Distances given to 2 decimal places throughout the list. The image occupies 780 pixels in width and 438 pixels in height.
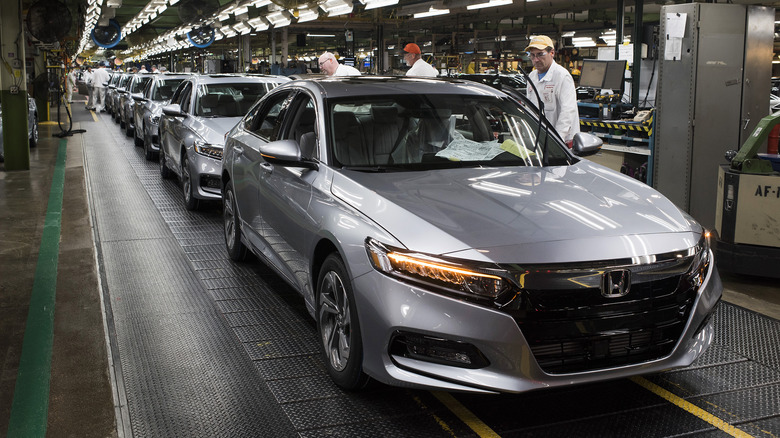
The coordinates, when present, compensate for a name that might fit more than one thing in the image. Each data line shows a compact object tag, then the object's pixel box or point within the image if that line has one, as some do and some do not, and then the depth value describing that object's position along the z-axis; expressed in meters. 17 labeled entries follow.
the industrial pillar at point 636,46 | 12.82
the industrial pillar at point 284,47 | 42.78
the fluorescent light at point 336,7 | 20.33
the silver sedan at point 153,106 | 13.76
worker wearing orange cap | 11.12
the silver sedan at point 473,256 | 3.16
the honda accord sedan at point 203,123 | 8.63
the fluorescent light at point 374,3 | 18.74
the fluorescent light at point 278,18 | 25.73
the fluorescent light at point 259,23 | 29.20
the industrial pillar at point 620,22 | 16.81
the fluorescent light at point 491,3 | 17.87
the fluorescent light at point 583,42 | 32.74
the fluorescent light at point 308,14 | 24.05
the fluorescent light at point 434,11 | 23.11
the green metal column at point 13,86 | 12.59
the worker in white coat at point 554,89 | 7.37
